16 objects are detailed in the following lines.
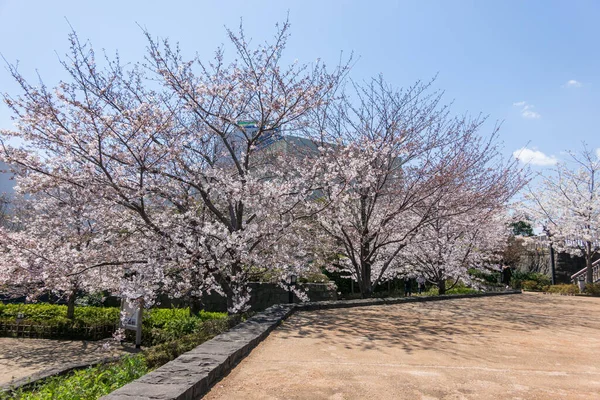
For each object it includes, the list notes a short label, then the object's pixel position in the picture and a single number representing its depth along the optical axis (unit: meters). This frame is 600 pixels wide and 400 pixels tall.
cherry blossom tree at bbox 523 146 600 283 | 21.34
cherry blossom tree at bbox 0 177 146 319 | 8.17
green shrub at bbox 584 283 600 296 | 17.73
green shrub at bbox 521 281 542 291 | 21.21
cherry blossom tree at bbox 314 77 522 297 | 11.45
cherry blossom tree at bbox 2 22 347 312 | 7.81
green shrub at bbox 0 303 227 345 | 11.38
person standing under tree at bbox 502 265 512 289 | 22.59
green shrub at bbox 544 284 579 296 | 18.11
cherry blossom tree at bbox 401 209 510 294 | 14.27
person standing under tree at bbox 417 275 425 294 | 18.17
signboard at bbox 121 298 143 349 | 10.16
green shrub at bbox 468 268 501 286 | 22.86
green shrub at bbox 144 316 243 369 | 5.22
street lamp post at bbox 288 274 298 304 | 9.74
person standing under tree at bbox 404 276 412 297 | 18.94
